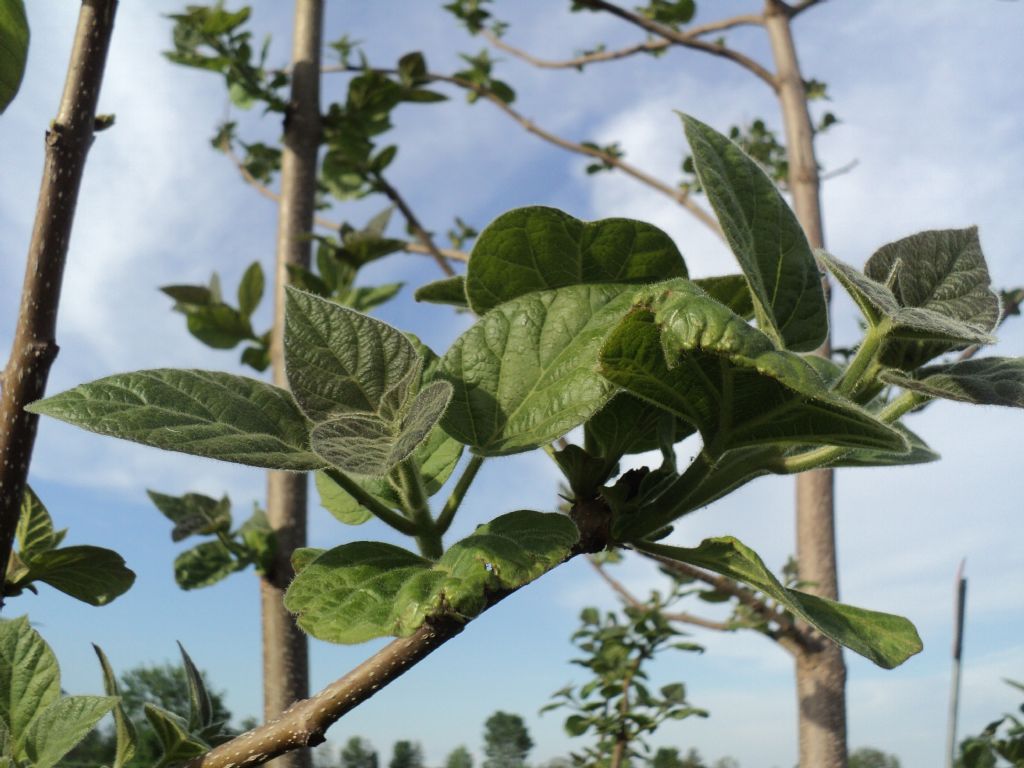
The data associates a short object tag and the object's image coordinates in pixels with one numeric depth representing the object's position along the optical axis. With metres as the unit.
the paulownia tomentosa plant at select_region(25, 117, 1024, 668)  0.29
